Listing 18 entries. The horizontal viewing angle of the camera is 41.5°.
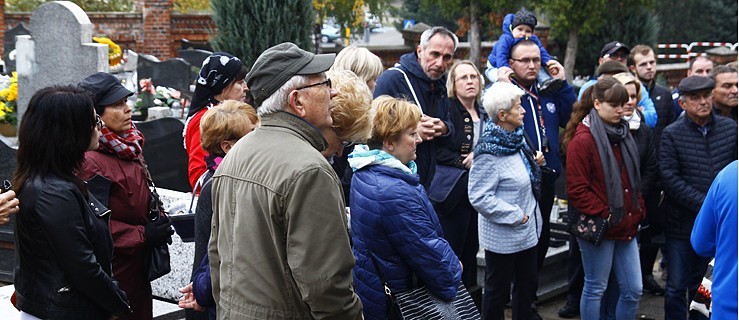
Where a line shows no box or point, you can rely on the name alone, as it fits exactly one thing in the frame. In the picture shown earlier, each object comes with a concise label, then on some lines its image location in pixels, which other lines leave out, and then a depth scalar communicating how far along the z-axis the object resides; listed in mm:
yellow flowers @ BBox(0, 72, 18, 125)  9969
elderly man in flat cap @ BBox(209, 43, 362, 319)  3156
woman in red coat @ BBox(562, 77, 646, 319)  6305
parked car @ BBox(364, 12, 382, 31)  36022
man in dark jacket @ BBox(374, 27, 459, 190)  6379
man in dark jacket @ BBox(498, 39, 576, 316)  6859
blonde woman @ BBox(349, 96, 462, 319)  4352
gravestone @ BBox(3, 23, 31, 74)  15098
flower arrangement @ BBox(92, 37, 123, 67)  15195
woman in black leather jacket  3908
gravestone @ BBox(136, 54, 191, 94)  13375
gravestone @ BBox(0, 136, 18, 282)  6863
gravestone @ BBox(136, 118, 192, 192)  7824
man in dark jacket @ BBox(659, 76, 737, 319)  6785
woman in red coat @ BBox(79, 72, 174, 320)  4684
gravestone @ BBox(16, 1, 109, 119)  9508
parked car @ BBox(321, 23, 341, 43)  41753
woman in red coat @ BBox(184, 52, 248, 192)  5737
